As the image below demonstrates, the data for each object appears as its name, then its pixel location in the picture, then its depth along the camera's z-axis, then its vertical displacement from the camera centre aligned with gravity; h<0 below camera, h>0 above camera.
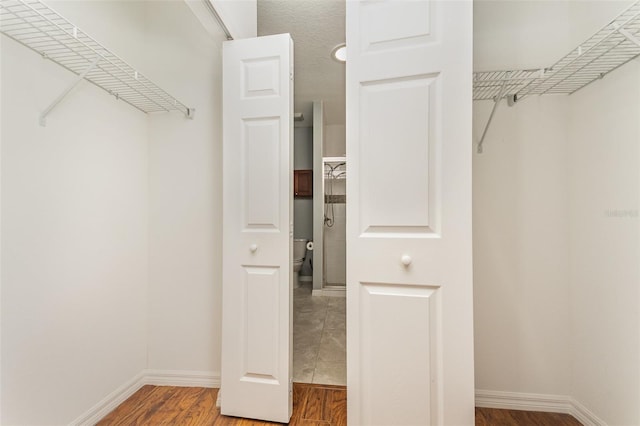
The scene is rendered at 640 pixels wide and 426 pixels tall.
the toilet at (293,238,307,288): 3.74 -0.61
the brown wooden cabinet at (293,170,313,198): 3.98 +0.47
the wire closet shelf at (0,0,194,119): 0.92 +0.69
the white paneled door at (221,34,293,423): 1.36 -0.08
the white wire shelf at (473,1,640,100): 1.00 +0.66
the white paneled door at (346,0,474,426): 1.01 -0.01
